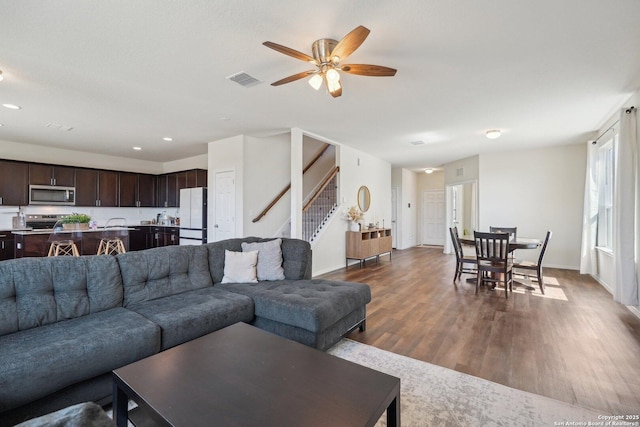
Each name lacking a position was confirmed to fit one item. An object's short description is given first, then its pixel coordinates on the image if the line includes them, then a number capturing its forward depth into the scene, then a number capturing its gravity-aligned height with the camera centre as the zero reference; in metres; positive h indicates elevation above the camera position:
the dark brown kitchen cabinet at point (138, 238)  7.49 -0.71
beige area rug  1.72 -1.23
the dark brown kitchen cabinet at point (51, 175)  6.15 +0.77
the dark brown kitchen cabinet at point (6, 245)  5.52 -0.68
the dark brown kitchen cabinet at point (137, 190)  7.60 +0.57
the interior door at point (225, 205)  5.70 +0.13
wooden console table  6.36 -0.71
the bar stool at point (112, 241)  5.62 -0.59
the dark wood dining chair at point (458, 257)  4.95 -0.76
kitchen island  5.07 -0.54
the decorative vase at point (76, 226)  5.46 -0.30
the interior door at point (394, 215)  9.54 -0.07
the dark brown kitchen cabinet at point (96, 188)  6.82 +0.55
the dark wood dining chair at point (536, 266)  4.36 -0.82
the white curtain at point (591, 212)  5.32 +0.04
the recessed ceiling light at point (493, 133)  5.07 +1.41
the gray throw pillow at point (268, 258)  3.27 -0.54
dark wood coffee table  1.16 -0.81
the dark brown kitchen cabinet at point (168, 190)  7.73 +0.56
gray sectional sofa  1.60 -0.78
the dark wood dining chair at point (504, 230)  5.45 -0.32
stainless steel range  6.24 -0.24
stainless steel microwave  6.13 +0.33
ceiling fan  2.18 +1.24
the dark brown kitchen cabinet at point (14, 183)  5.80 +0.55
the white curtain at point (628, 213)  3.36 +0.02
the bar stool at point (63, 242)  5.07 -0.56
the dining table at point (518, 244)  4.35 -0.47
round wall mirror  7.09 +0.36
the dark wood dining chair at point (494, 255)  4.18 -0.62
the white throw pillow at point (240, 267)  3.17 -0.61
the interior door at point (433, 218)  10.20 -0.17
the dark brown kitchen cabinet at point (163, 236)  7.11 -0.65
